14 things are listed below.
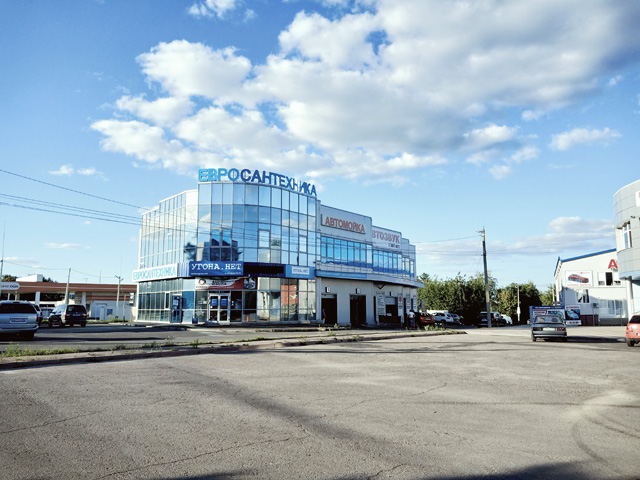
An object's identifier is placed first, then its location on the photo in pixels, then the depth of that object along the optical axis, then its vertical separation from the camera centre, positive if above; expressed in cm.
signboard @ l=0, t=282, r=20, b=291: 6662 +292
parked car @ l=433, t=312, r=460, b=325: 5719 -124
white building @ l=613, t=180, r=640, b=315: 3756 +563
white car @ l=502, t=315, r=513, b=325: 6816 -177
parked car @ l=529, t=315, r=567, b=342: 2661 -107
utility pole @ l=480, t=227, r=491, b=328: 4638 +448
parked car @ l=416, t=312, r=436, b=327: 4950 -129
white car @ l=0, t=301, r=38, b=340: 2160 -51
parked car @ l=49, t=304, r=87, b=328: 4244 -84
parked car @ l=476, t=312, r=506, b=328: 5791 -160
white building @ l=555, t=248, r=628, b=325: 5850 +232
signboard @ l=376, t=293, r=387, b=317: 5456 +26
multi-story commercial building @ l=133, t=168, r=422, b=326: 4222 +460
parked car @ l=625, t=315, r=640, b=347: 2281 -113
